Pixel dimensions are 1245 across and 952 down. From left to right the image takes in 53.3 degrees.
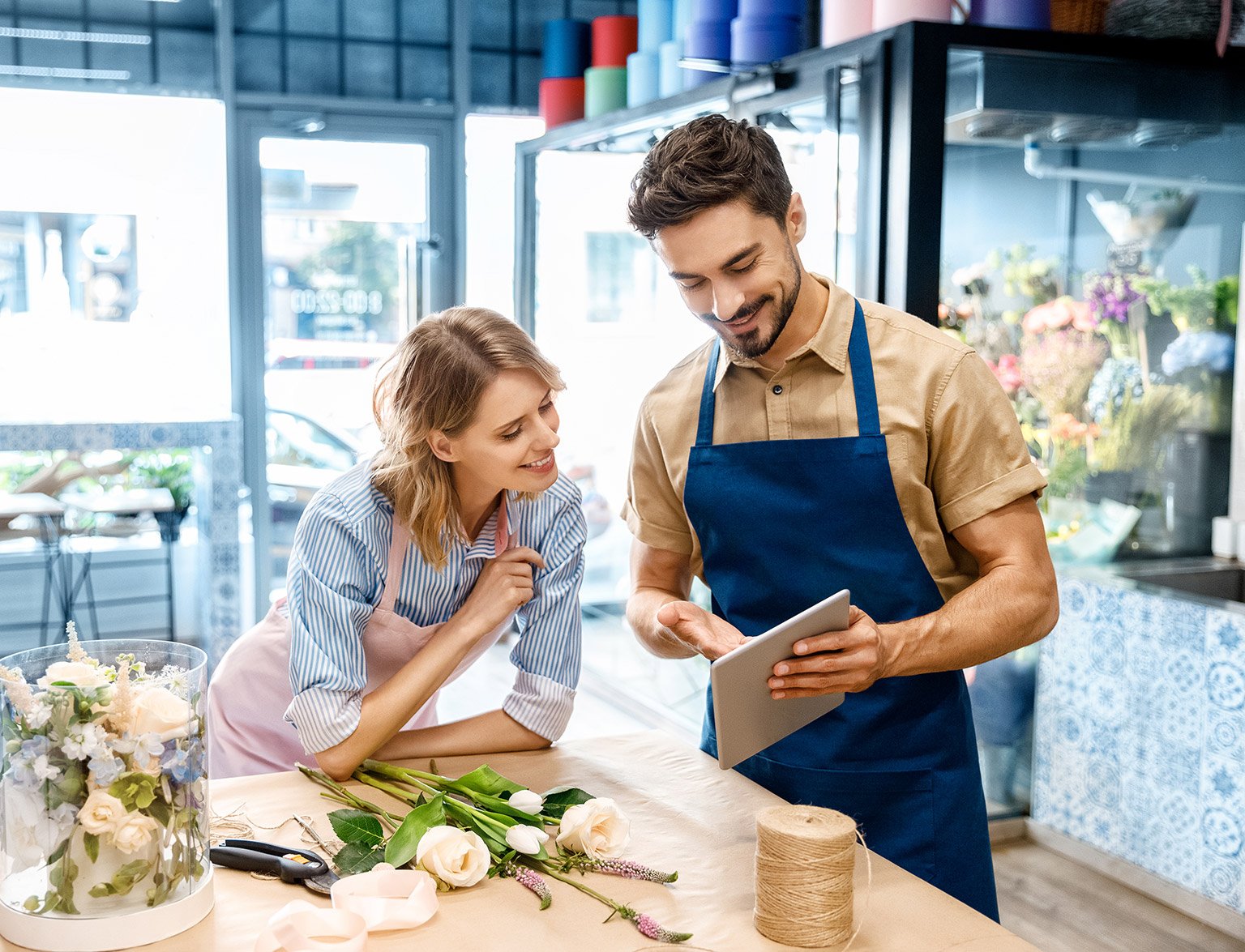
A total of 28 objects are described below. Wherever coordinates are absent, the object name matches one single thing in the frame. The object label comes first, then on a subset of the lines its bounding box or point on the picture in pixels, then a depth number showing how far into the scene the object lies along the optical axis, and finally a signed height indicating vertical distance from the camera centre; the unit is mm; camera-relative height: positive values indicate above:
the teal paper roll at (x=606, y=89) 4594 +938
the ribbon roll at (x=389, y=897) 1266 -574
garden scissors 1377 -591
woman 1781 -338
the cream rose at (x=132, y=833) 1224 -487
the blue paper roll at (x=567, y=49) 4906 +1164
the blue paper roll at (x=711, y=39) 3566 +872
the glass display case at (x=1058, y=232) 2914 +284
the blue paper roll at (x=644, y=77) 4234 +907
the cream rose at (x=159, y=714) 1250 -376
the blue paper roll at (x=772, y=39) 3375 +827
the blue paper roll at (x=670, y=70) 3977 +888
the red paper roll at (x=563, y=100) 4934 +961
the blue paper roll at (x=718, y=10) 3576 +956
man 1669 -216
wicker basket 2998 +792
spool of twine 1217 -525
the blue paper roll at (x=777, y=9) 3352 +900
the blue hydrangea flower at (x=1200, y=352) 3285 -21
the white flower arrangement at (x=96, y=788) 1219 -445
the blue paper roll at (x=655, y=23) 4160 +1076
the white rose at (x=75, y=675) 1252 -339
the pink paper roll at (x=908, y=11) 2898 +779
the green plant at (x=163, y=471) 5215 -550
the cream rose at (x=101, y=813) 1211 -462
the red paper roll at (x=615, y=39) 4602 +1123
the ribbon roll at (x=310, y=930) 1201 -574
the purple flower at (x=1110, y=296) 3293 +129
